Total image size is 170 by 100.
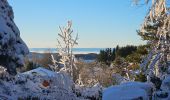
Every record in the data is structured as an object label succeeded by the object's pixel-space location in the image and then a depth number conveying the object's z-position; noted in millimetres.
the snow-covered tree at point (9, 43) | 8184
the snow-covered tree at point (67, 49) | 10846
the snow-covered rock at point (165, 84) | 5611
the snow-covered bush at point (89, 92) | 8693
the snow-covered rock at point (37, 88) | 7302
